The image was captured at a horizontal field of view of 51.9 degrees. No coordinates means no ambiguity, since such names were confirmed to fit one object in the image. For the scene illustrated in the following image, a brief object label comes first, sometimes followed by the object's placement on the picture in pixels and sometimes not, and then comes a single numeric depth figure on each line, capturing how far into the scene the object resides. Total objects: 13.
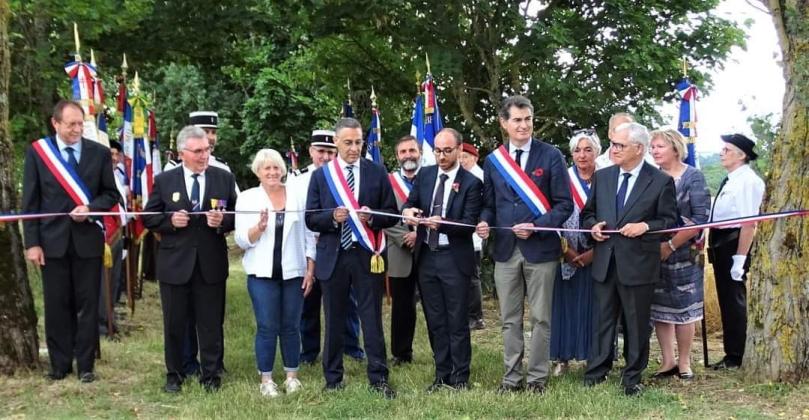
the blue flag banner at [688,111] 8.83
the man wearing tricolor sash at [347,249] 6.12
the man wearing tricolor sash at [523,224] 6.04
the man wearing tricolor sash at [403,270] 7.42
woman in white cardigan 6.23
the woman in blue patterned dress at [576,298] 6.81
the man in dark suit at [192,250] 6.26
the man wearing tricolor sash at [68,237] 6.36
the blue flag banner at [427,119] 9.27
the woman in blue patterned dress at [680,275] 6.36
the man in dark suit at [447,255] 6.17
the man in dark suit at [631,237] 5.84
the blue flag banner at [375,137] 11.27
